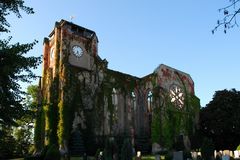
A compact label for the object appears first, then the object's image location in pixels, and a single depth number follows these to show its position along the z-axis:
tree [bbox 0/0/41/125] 8.39
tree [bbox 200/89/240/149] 27.00
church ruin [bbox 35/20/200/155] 22.47
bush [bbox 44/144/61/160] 14.80
